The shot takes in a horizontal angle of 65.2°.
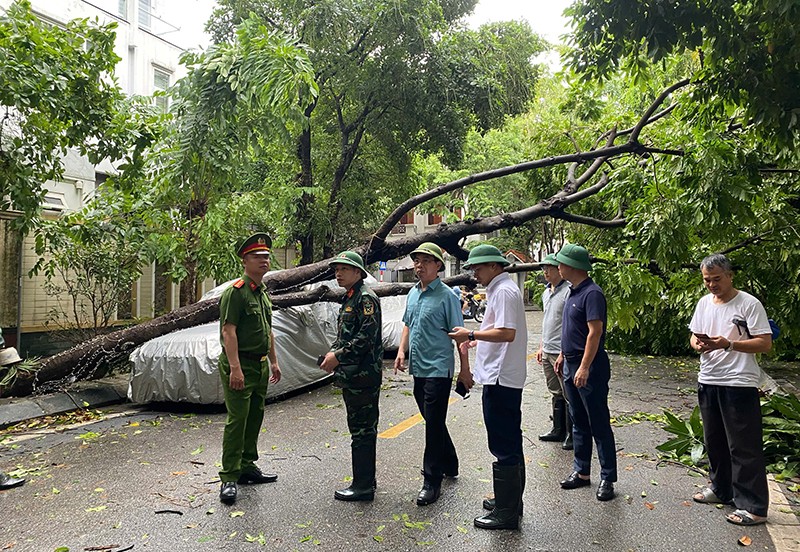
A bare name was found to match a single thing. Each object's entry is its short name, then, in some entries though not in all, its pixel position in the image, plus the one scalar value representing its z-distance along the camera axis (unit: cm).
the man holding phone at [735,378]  419
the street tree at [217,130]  715
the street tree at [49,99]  686
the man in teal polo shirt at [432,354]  460
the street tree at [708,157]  468
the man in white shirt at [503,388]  406
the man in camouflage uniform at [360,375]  457
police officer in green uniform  463
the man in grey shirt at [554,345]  620
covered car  751
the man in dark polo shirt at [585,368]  466
